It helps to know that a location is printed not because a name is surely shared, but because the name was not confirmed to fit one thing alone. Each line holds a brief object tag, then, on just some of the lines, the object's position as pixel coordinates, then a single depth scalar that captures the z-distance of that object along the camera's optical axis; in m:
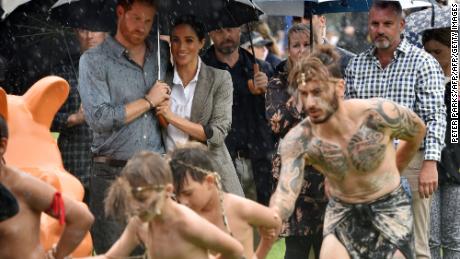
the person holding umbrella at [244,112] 22.03
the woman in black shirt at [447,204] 21.02
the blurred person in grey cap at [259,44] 28.67
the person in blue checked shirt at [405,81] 19.64
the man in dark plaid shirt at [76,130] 22.00
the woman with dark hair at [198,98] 19.03
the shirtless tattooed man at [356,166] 16.70
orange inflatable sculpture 17.36
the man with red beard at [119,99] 18.50
